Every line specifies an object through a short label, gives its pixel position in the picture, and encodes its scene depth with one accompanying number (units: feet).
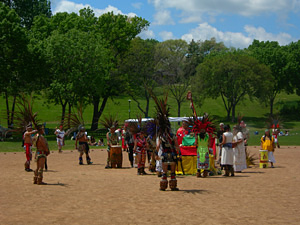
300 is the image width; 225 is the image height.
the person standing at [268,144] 62.34
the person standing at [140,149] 52.90
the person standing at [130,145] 62.13
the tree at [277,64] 249.34
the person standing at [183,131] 50.93
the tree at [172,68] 185.57
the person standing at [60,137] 92.07
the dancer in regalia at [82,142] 65.10
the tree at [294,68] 250.57
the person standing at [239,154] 54.75
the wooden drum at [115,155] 61.36
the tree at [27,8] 181.02
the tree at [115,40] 171.22
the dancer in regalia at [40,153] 43.01
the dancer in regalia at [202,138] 49.43
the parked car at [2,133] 126.31
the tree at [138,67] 174.09
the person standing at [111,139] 61.72
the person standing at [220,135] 62.56
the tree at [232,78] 210.59
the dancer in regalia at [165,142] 39.58
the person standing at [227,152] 51.11
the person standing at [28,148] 54.30
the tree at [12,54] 130.72
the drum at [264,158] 62.03
